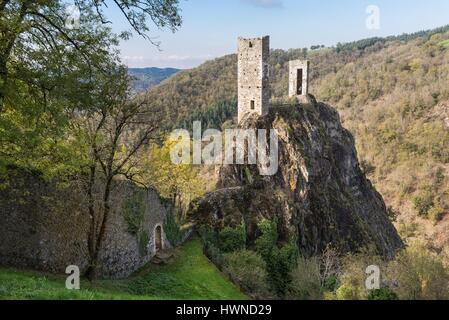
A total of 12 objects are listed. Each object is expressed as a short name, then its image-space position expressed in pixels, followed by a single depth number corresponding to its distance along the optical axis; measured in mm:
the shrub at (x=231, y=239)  27359
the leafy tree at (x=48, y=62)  11195
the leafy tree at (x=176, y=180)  27844
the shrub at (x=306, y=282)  22453
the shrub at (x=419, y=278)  19812
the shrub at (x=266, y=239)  28523
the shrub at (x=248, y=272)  21250
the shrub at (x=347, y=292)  18484
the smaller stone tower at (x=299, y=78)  41281
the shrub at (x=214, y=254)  22812
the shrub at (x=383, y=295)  15812
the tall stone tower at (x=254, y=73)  36375
